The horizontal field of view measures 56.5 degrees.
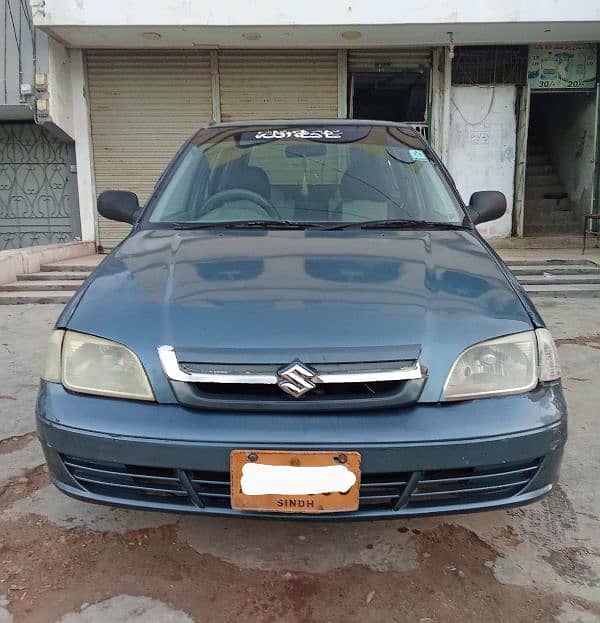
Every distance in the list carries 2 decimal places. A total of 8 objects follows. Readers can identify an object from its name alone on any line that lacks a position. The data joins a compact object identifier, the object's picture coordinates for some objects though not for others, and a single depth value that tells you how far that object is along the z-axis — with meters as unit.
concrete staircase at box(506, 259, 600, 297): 6.51
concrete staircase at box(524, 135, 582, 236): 9.86
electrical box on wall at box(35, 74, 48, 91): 7.64
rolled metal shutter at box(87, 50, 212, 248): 8.55
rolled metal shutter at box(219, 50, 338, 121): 8.62
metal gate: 8.91
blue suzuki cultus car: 1.56
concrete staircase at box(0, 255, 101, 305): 6.38
